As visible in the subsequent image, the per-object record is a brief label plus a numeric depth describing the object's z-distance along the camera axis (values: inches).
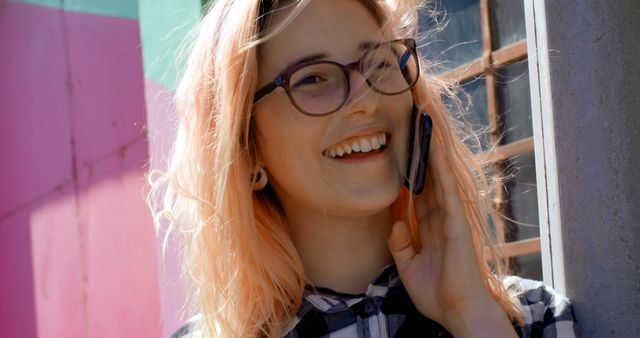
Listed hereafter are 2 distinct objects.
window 99.8
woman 61.8
